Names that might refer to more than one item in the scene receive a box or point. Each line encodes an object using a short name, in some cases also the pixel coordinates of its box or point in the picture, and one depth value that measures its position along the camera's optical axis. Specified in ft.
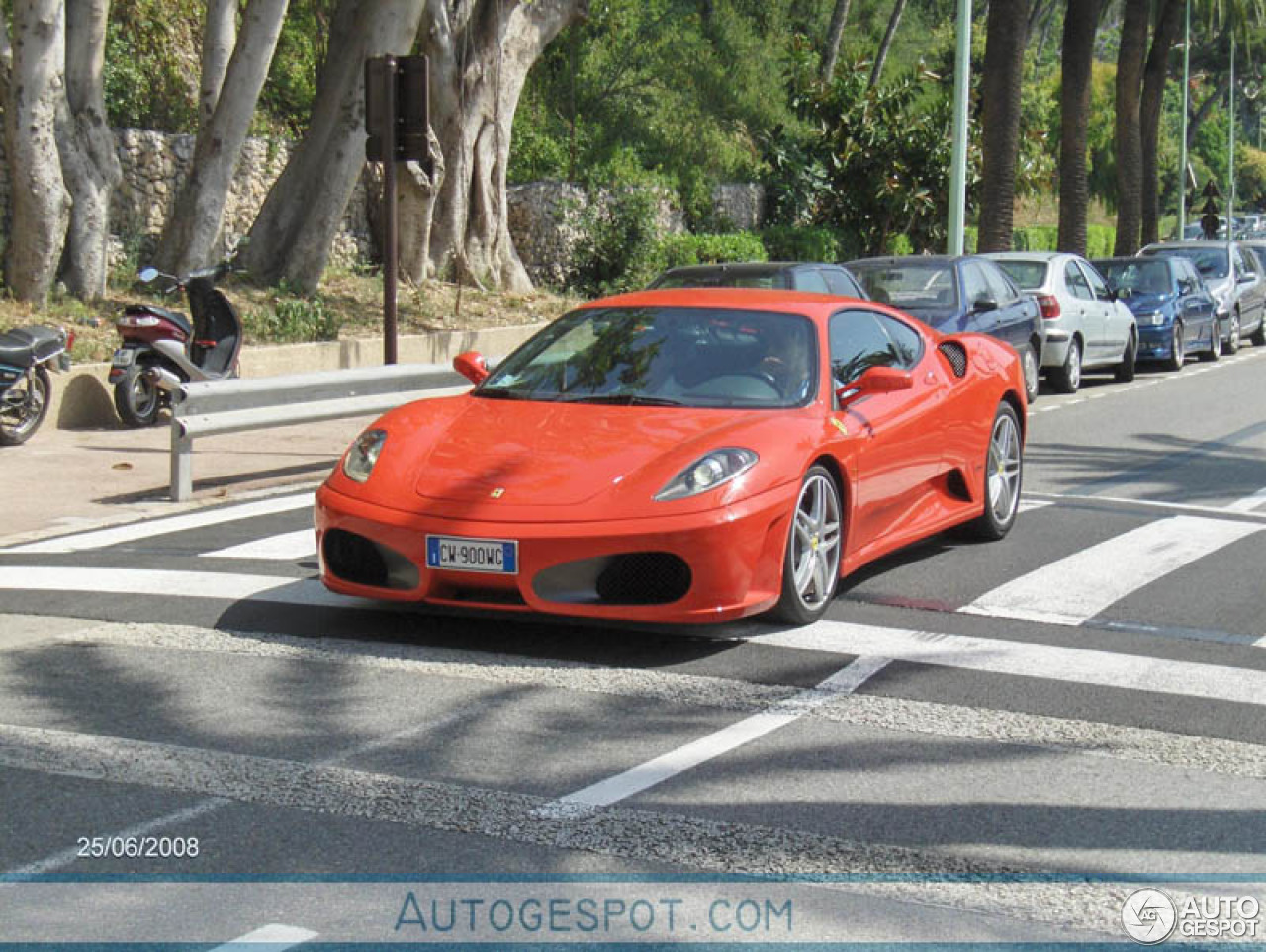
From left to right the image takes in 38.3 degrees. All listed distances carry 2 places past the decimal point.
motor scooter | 49.32
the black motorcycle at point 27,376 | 44.83
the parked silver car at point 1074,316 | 68.44
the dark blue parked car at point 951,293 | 57.62
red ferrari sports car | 23.32
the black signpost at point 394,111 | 48.96
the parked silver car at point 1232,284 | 95.25
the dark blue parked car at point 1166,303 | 81.25
